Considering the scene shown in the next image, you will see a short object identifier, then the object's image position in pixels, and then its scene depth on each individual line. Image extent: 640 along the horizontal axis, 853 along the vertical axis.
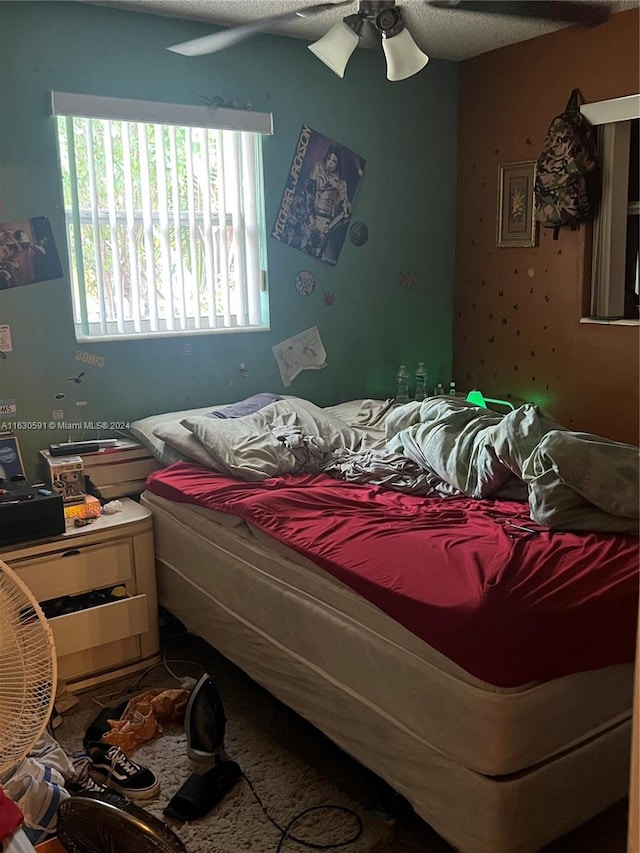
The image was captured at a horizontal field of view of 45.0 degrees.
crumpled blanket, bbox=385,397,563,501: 2.12
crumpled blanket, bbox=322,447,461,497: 2.33
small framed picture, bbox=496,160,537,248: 3.29
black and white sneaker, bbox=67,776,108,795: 1.86
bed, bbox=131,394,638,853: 1.52
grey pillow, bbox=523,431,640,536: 1.81
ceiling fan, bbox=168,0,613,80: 1.95
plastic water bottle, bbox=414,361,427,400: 3.65
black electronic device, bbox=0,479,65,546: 2.27
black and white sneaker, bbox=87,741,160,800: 1.93
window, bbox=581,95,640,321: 2.96
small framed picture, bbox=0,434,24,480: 2.63
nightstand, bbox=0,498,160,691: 2.32
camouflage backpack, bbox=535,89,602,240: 3.01
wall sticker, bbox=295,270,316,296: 3.29
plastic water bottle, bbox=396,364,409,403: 3.62
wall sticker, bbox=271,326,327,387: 3.30
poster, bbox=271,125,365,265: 3.20
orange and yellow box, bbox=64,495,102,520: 2.48
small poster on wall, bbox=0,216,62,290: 2.59
